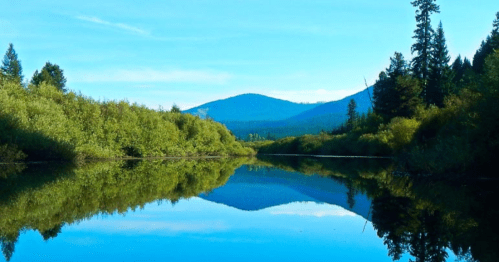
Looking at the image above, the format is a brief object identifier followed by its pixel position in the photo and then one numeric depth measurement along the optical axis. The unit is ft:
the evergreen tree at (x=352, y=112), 374.84
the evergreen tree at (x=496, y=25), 248.46
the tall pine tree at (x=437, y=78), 182.39
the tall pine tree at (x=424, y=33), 184.34
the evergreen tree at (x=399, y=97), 194.70
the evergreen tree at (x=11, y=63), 321.93
